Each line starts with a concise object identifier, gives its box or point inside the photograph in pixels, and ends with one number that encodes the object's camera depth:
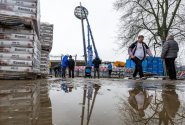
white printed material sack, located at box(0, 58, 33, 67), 4.10
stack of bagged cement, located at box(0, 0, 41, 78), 4.07
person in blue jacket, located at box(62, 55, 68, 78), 9.16
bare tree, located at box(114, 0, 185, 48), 11.67
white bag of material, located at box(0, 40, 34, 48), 4.13
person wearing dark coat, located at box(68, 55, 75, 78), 9.06
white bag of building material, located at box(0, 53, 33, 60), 4.11
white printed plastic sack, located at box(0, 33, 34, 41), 4.14
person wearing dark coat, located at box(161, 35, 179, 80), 4.92
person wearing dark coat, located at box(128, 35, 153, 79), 4.42
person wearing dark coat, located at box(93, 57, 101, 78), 10.42
